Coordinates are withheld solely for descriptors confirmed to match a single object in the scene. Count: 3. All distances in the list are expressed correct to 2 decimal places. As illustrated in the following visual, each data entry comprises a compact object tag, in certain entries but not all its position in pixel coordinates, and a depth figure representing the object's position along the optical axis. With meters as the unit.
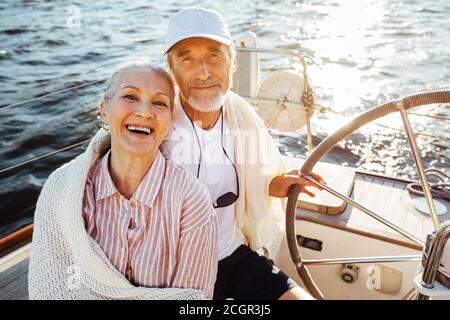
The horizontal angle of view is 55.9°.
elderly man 1.67
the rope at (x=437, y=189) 2.13
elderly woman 1.32
